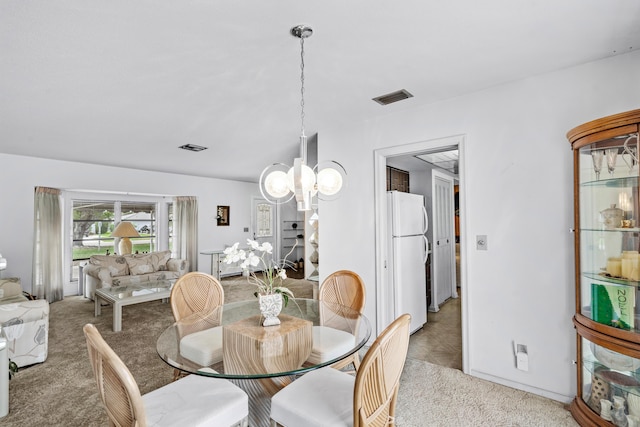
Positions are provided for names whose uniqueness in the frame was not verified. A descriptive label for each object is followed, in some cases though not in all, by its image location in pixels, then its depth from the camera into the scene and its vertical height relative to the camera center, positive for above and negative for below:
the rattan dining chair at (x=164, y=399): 1.21 -0.84
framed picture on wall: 7.67 +0.10
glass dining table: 1.49 -0.69
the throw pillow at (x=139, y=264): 5.51 -0.77
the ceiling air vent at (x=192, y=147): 4.55 +1.05
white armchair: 2.90 -1.00
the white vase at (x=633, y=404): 1.76 -1.05
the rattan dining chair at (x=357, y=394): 1.27 -0.84
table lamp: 5.78 -0.25
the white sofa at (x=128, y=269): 5.06 -0.84
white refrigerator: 3.40 -0.43
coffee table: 3.92 -1.00
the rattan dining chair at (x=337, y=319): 1.71 -0.70
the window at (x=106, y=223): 5.79 -0.04
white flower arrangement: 1.94 -0.26
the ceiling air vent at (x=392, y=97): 2.73 +1.06
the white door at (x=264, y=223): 8.40 -0.11
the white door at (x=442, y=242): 4.66 -0.40
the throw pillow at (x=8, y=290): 3.94 -0.86
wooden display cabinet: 1.80 -0.32
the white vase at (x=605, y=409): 1.85 -1.14
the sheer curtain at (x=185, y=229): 6.95 -0.20
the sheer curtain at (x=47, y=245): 5.11 -0.39
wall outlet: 2.41 -1.07
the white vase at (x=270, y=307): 1.93 -0.54
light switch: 2.64 -0.22
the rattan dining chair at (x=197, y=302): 1.80 -0.65
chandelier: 1.95 +0.25
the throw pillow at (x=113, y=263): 5.23 -0.71
